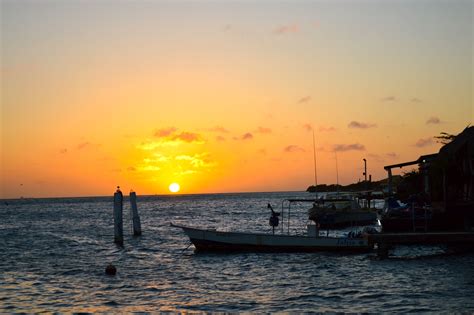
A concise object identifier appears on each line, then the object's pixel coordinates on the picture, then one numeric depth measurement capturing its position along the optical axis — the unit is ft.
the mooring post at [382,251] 102.83
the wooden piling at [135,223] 170.55
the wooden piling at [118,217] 144.77
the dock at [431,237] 97.66
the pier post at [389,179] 140.46
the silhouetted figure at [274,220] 114.62
